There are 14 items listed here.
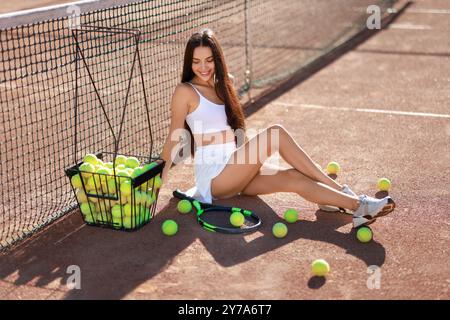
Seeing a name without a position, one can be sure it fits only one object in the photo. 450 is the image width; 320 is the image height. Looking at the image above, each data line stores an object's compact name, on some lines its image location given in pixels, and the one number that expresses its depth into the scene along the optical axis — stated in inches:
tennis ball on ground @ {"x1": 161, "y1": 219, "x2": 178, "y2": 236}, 213.2
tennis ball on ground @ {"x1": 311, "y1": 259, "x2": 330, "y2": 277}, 189.2
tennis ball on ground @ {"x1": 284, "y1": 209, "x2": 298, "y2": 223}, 221.9
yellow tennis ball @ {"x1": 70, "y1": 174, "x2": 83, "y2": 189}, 212.1
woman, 223.8
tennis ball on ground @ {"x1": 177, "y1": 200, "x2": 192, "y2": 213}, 227.8
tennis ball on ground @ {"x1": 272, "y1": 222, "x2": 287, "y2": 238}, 211.8
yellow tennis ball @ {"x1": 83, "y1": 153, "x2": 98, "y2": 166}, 217.3
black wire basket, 209.6
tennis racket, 214.8
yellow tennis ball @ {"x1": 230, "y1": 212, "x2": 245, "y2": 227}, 216.2
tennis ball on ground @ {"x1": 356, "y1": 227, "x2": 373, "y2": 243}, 208.8
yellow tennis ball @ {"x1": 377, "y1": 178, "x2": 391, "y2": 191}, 248.8
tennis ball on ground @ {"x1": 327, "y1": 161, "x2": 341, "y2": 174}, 264.1
